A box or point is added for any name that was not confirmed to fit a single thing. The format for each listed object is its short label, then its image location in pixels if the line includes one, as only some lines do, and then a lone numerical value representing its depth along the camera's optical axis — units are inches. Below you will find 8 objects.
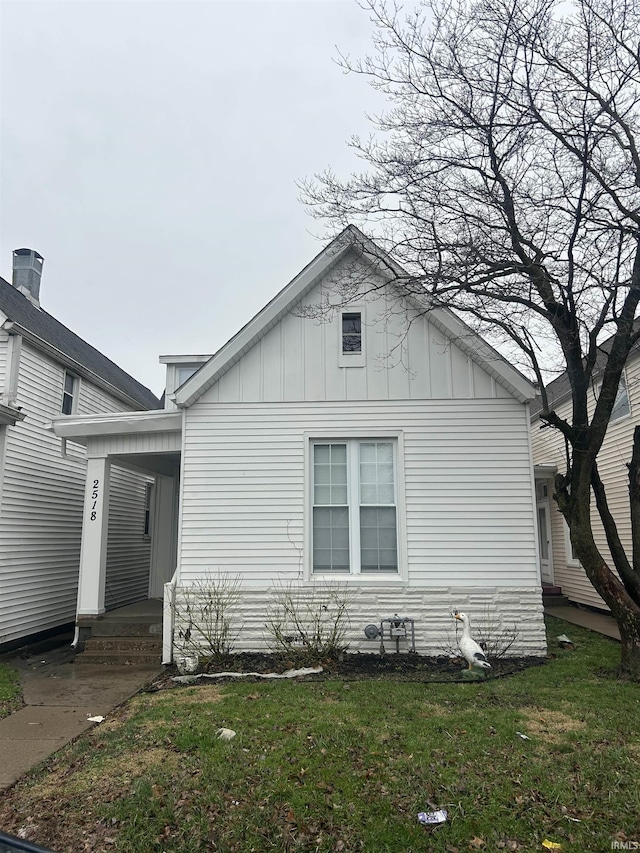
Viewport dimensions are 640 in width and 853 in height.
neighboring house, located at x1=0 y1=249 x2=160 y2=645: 390.0
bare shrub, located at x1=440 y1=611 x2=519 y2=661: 313.7
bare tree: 279.9
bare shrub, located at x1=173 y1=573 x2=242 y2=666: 315.0
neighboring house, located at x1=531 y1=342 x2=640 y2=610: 453.7
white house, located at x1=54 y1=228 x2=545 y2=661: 320.8
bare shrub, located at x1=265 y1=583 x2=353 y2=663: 312.8
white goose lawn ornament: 274.8
